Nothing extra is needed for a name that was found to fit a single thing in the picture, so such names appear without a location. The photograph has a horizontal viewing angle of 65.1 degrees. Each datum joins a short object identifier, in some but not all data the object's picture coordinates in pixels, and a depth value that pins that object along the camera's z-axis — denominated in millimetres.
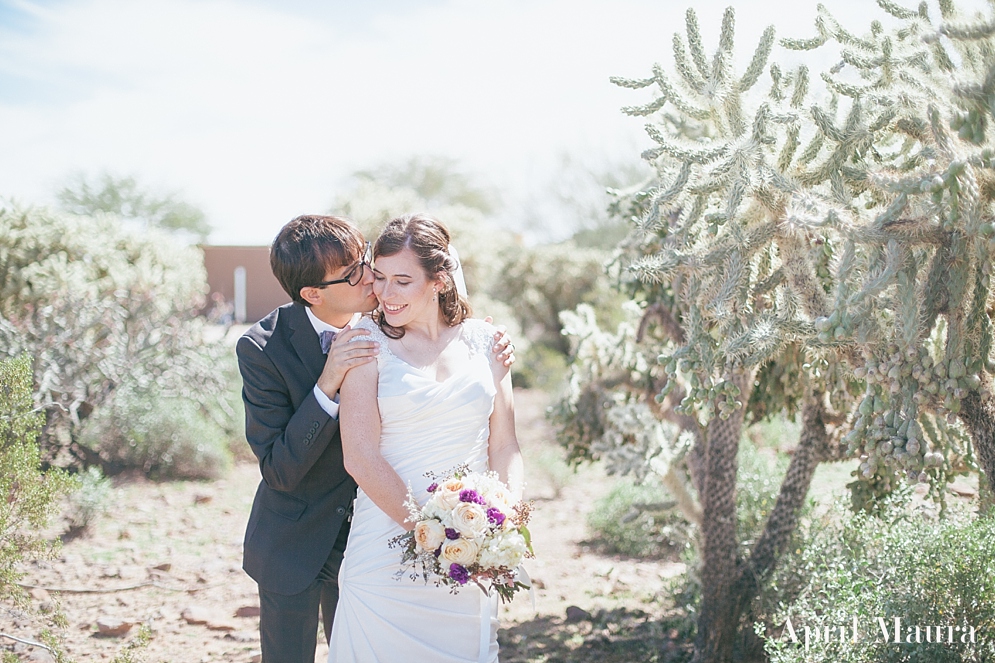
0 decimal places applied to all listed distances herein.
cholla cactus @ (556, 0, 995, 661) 2387
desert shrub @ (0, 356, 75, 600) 3430
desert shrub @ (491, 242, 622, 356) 17406
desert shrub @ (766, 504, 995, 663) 2980
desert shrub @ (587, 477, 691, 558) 6301
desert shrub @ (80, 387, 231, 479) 7516
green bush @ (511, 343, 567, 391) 14203
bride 2734
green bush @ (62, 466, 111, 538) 6047
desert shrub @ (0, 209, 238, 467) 6949
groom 2830
